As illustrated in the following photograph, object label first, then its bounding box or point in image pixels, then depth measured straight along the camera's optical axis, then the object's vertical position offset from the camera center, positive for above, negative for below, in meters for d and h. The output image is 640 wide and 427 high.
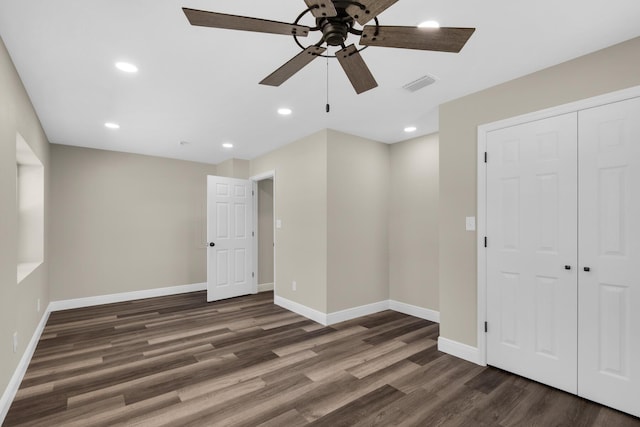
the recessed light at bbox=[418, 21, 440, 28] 1.95 +1.19
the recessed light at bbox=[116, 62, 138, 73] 2.44 +1.16
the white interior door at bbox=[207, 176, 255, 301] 5.29 -0.42
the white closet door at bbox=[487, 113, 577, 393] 2.42 -0.30
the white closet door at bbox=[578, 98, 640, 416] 2.13 -0.30
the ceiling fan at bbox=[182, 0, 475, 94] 1.25 +0.81
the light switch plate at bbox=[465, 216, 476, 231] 2.95 -0.09
